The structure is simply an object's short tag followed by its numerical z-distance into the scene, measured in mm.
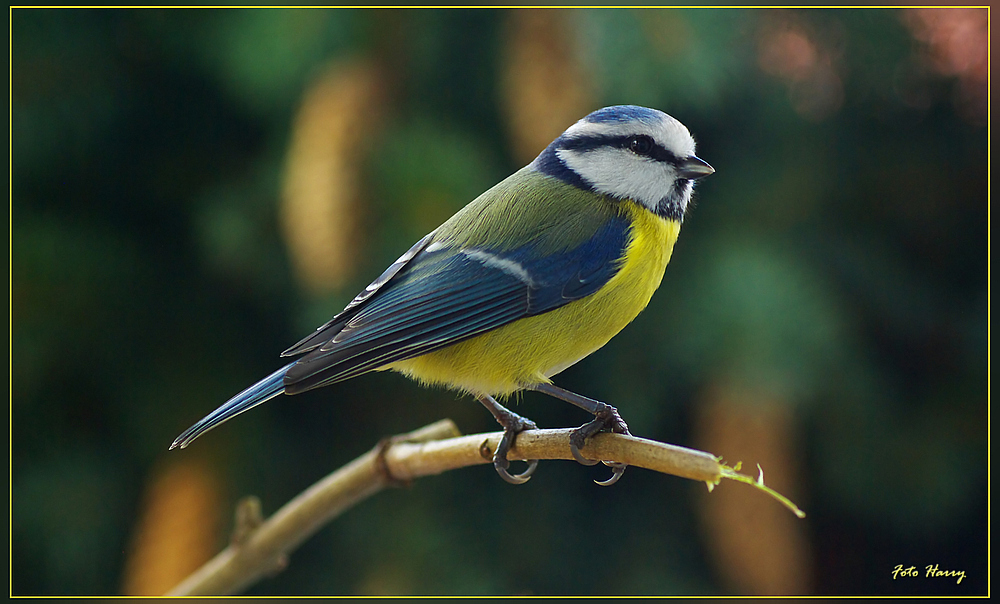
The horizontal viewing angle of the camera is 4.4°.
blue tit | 2304
